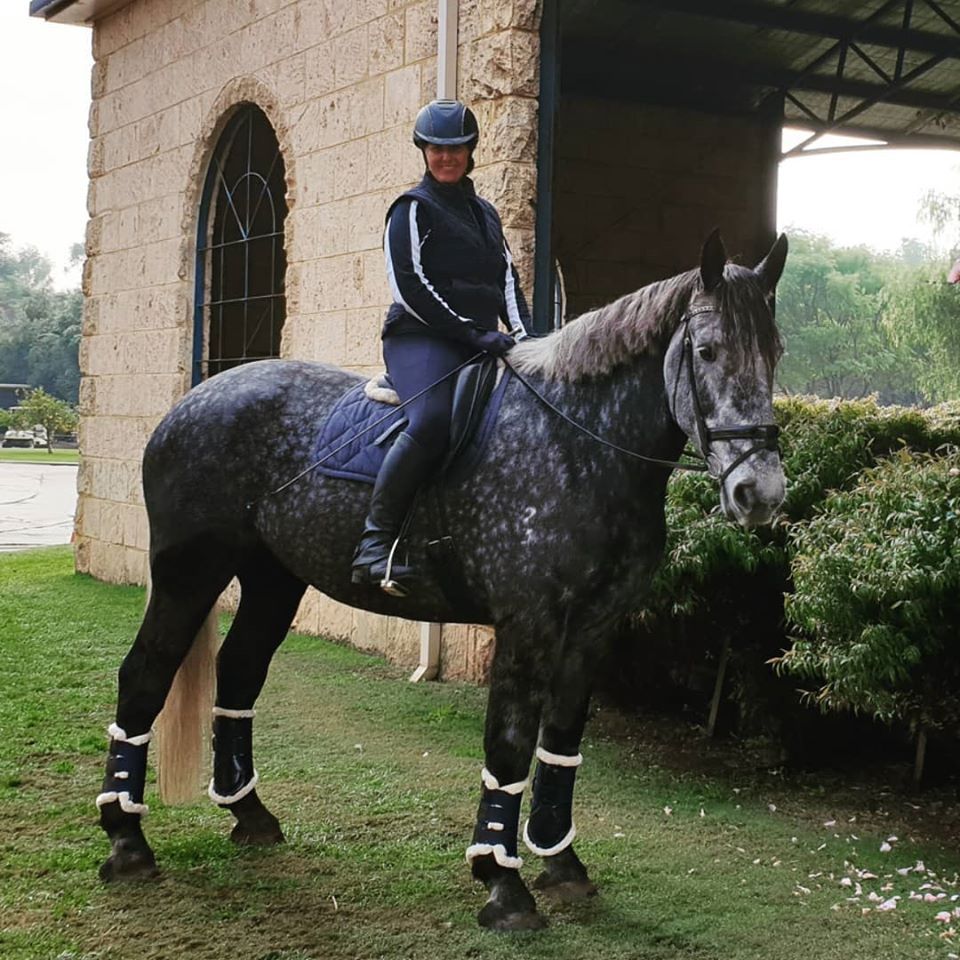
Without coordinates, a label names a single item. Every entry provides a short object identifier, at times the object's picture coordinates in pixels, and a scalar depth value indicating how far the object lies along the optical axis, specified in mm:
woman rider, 3717
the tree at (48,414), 44781
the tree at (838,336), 47656
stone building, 7172
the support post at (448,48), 7137
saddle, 3777
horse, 3350
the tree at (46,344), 62219
